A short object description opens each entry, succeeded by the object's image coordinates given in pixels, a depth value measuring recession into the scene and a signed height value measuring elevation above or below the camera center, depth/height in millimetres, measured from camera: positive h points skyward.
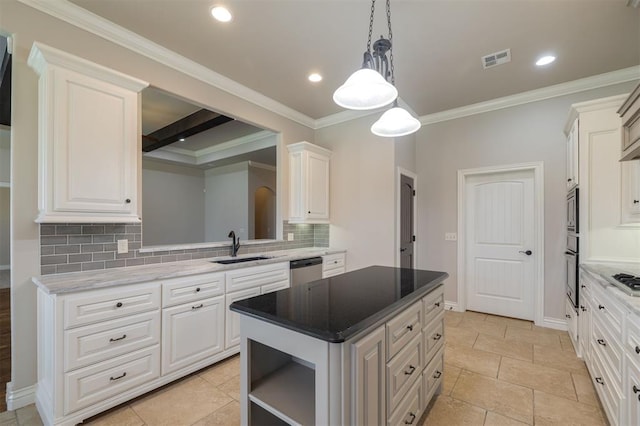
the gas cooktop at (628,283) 1646 -453
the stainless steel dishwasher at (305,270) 3395 -732
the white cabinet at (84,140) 1937 +543
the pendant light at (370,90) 1548 +729
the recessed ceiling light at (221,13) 2229 +1620
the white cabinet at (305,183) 4117 +440
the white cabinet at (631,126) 1995 +663
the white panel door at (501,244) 3770 -438
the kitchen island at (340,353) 1112 -658
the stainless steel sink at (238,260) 2990 -538
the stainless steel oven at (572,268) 2815 -591
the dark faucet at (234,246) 3336 -404
